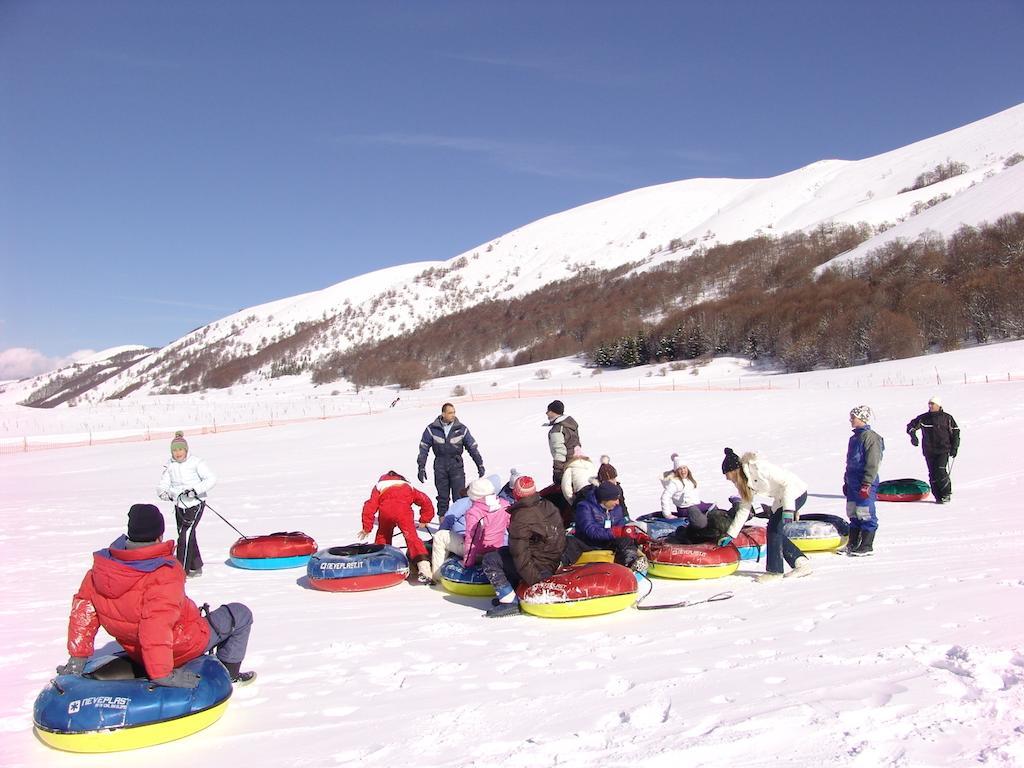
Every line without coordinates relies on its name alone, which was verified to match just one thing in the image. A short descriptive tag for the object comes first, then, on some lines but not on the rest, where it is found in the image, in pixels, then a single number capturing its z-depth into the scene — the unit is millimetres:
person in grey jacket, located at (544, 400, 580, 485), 10102
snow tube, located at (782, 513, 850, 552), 8477
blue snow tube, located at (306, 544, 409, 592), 7711
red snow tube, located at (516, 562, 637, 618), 6379
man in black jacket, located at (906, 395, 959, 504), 11391
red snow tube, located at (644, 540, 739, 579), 7582
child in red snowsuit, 8297
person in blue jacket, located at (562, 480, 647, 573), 7355
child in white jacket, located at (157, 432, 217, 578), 8430
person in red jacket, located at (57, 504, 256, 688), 4332
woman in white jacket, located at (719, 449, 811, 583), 7355
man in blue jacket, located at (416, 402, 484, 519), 10734
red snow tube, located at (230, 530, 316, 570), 9062
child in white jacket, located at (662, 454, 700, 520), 9062
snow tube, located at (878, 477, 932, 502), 11766
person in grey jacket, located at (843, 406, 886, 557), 8102
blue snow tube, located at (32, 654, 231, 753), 4137
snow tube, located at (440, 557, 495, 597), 7281
